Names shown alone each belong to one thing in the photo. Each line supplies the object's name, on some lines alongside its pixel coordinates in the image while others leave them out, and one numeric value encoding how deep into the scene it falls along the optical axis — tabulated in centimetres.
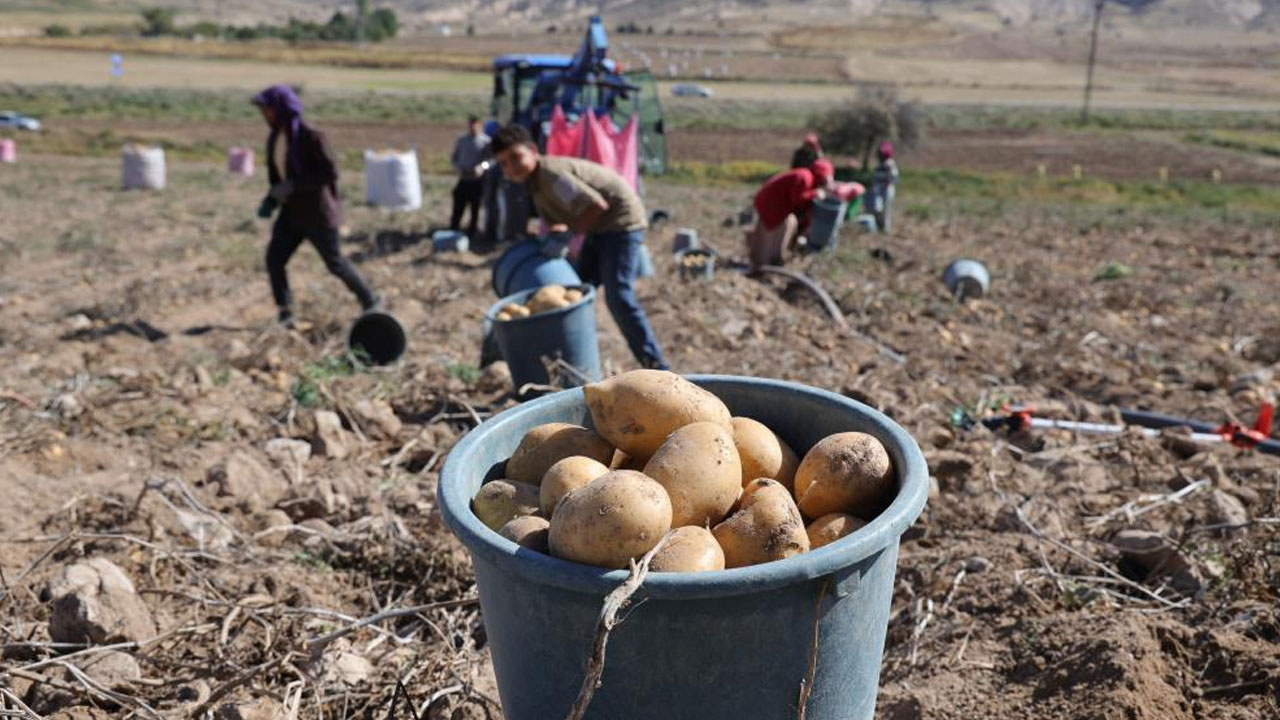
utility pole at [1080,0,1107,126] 3983
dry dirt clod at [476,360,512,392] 506
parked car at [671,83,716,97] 4916
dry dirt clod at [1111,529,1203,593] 306
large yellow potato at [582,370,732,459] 199
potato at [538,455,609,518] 183
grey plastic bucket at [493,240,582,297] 536
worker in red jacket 802
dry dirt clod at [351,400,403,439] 455
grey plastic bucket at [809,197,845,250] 904
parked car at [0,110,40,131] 2314
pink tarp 936
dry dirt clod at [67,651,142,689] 250
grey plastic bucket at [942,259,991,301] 786
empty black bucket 568
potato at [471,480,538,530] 188
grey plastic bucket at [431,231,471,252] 949
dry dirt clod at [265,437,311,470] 417
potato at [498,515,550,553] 173
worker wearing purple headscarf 582
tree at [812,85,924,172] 2427
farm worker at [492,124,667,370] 481
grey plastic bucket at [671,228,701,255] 935
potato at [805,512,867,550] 180
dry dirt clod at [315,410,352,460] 429
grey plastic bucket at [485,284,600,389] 460
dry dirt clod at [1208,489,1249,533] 338
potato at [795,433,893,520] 186
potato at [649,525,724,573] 160
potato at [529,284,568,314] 470
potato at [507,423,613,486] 203
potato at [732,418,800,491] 203
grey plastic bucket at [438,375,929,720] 156
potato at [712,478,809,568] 169
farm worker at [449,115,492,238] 971
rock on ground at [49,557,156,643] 262
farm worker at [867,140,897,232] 1159
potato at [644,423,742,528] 180
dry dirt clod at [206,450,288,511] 375
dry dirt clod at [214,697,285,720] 236
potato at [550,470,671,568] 161
